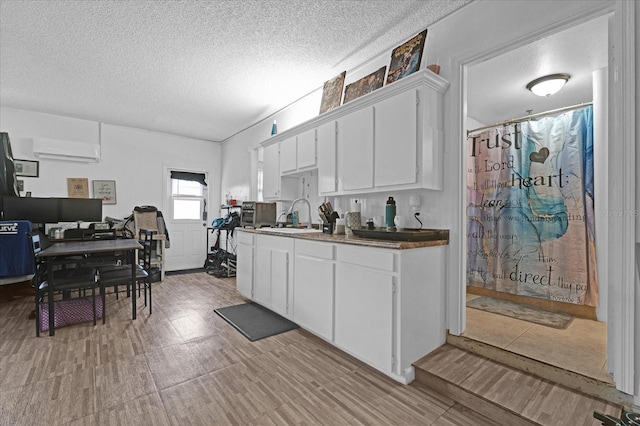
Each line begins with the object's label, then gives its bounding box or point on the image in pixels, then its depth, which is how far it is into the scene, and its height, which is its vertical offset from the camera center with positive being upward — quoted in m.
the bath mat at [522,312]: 2.70 -1.02
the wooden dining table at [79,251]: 2.73 -0.38
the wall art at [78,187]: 5.04 +0.45
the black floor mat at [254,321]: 2.84 -1.17
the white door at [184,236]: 5.99 -0.51
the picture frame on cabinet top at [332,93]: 3.36 +1.41
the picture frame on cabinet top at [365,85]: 2.91 +1.33
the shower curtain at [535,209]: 2.70 +0.02
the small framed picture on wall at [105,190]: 5.27 +0.41
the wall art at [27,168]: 4.61 +0.73
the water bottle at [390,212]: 2.55 +0.00
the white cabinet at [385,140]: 2.31 +0.65
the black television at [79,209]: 4.54 +0.06
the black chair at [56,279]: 2.78 -0.67
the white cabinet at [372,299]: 1.99 -0.68
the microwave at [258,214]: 4.30 -0.03
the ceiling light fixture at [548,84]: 2.85 +1.29
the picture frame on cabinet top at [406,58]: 2.57 +1.41
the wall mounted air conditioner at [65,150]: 4.72 +1.06
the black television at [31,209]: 4.07 +0.06
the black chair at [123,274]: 3.12 -0.69
